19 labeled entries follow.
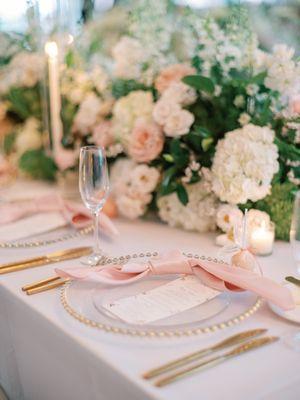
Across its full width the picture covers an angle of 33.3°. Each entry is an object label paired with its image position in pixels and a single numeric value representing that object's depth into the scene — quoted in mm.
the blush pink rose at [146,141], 1450
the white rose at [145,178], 1480
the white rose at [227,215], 1304
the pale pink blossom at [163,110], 1404
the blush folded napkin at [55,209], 1390
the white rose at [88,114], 1730
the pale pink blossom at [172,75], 1498
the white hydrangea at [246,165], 1241
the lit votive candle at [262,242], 1229
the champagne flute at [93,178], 1130
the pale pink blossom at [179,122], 1383
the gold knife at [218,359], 710
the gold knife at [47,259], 1162
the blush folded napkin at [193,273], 897
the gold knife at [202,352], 730
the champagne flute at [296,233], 967
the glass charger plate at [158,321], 828
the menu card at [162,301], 871
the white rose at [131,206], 1500
